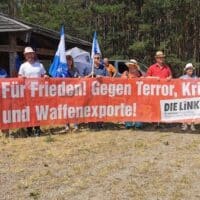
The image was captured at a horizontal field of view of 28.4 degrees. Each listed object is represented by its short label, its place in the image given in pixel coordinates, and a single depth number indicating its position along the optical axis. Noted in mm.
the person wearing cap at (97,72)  9280
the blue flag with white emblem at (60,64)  9416
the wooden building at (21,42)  14352
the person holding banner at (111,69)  12592
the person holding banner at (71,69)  9396
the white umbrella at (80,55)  15055
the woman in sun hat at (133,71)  9591
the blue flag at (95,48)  10802
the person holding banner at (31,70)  8602
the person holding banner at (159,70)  9433
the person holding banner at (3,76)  8551
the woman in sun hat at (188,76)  9172
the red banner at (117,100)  8693
